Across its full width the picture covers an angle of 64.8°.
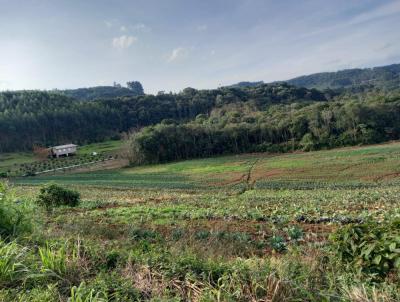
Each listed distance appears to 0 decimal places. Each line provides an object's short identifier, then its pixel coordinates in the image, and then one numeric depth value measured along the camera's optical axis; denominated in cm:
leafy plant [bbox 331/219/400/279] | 488
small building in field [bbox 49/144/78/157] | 9817
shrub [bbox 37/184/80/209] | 1973
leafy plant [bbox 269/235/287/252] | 922
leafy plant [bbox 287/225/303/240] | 1086
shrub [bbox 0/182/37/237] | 659
